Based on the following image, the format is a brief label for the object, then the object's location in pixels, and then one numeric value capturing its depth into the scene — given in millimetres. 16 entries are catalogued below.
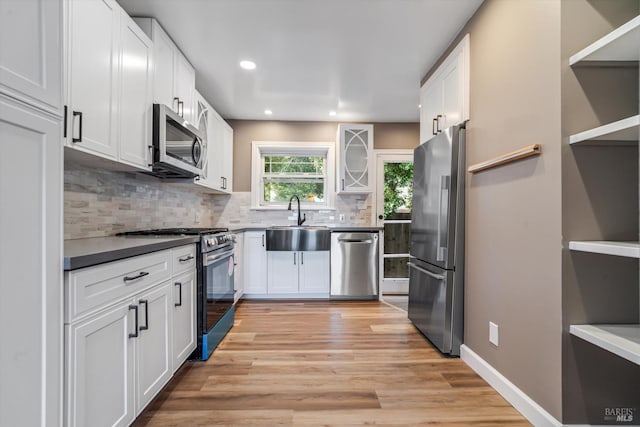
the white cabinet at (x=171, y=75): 2179
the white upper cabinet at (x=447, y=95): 2256
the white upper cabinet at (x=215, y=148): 3156
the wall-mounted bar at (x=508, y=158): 1513
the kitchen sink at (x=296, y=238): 3824
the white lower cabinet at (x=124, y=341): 1061
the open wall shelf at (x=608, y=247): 1058
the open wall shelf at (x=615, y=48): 1105
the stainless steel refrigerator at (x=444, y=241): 2281
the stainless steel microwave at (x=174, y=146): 2123
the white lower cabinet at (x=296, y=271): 3898
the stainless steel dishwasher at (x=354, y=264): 3908
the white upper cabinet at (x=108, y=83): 1454
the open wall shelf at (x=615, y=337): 1085
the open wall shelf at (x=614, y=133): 1084
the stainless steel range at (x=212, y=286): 2201
